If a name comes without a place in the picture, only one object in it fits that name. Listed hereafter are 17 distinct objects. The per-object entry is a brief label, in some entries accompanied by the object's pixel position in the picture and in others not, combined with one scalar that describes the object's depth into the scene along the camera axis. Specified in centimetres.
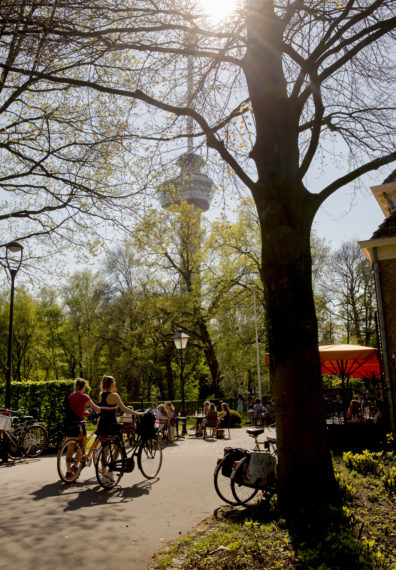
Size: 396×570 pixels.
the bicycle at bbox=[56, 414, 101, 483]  807
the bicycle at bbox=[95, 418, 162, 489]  768
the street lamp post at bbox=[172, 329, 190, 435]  2039
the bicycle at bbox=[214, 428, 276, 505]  642
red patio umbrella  1406
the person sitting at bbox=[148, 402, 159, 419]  1765
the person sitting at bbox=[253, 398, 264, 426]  2362
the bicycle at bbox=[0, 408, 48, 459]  1182
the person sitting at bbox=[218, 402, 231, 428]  1993
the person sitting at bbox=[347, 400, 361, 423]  1752
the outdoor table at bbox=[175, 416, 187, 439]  1959
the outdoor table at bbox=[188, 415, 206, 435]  1985
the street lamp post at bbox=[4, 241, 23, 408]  1294
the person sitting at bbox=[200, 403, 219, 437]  1845
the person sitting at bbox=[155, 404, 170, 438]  1620
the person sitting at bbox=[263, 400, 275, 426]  2427
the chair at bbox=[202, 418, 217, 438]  1842
